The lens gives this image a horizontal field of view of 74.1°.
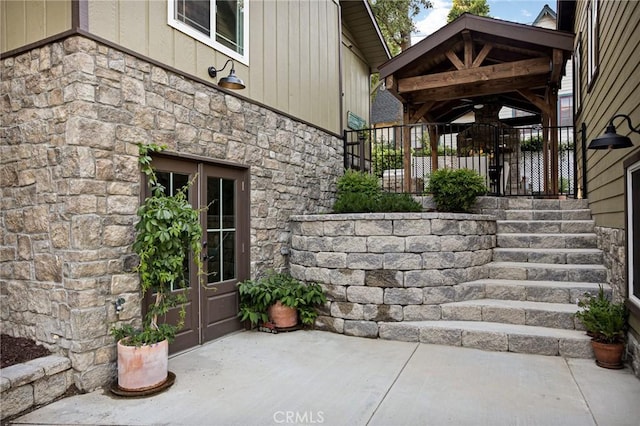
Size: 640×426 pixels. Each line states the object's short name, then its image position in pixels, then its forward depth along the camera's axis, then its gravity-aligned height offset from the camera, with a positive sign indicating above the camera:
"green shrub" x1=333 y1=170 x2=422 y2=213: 5.60 +0.23
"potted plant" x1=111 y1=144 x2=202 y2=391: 3.28 -0.45
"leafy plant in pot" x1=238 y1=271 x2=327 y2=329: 4.97 -1.02
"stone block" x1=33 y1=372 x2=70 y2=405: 3.08 -1.27
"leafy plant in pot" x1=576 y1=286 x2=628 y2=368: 3.67 -1.05
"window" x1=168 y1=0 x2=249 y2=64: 4.29 +2.12
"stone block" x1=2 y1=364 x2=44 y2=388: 2.93 -1.10
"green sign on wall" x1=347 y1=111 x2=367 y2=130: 8.49 +1.96
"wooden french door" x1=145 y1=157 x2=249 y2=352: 4.30 -0.33
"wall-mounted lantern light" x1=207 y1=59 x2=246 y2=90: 4.43 +1.43
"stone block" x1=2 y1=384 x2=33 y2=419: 2.87 -1.26
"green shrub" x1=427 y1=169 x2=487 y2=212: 5.90 +0.36
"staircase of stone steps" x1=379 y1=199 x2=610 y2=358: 4.19 -0.92
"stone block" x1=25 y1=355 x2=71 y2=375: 3.16 -1.10
